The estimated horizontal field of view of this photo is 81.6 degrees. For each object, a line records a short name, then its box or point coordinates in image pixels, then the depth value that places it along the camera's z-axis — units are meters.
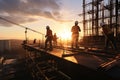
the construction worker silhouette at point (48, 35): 6.65
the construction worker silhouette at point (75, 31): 6.06
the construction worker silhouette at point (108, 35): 4.83
